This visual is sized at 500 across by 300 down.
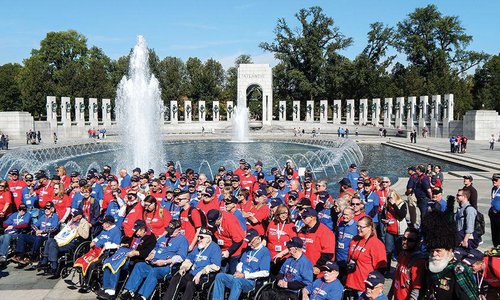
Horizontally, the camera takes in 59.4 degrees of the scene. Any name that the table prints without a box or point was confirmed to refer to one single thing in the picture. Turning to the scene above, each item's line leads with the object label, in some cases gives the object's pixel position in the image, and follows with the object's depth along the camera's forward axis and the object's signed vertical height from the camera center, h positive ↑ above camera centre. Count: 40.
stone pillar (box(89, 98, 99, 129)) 56.56 +1.35
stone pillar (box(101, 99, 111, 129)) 58.34 +1.26
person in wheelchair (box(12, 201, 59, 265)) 9.24 -2.42
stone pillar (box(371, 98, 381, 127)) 59.72 +1.22
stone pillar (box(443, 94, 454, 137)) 48.16 +0.83
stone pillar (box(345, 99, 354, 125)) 62.41 +1.31
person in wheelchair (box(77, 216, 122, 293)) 7.75 -2.19
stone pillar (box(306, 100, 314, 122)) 67.38 +1.50
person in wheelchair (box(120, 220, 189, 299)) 7.04 -2.33
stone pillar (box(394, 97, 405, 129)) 55.85 +1.13
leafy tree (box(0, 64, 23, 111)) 74.19 +5.07
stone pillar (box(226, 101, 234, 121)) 64.50 +2.01
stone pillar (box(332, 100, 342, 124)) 63.62 +1.46
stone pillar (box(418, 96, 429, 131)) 51.91 +0.92
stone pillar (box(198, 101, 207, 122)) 65.94 +1.71
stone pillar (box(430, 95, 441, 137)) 50.00 +0.58
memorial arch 68.25 +6.48
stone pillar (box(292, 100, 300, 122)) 67.53 +1.60
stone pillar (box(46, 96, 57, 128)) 52.19 +1.39
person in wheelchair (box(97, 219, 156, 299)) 7.35 -2.30
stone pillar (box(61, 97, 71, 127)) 53.39 +1.41
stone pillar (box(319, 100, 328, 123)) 65.69 +1.60
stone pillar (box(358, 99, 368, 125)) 61.22 +1.26
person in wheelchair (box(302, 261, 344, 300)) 5.59 -2.11
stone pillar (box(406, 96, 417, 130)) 53.55 +0.88
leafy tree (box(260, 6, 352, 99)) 78.19 +13.22
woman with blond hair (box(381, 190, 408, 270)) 8.33 -1.98
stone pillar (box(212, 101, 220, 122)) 66.75 +1.86
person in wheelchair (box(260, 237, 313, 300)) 5.89 -2.13
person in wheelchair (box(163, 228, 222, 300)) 6.57 -2.23
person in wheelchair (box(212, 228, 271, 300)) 6.48 -2.25
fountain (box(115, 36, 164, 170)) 25.28 +0.13
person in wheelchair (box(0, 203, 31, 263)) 9.32 -2.23
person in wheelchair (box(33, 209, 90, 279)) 8.63 -2.37
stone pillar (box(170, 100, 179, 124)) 65.00 +1.50
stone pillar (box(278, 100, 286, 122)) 68.88 +1.63
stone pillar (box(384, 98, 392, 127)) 57.66 +1.17
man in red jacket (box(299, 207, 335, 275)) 6.37 -1.73
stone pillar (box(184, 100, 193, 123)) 64.38 +1.78
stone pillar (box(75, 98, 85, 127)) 55.16 +1.32
